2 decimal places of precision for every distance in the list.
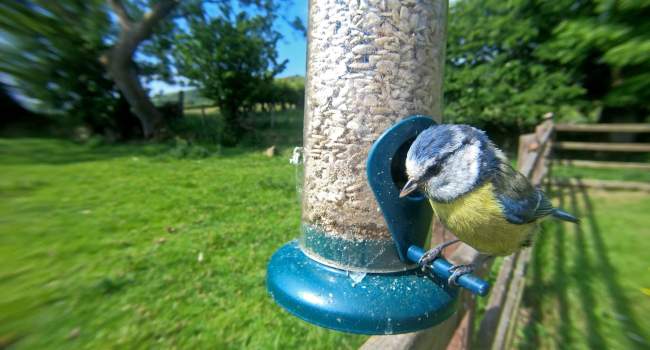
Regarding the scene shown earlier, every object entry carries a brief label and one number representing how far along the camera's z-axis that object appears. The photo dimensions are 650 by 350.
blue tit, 0.15
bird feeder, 0.16
